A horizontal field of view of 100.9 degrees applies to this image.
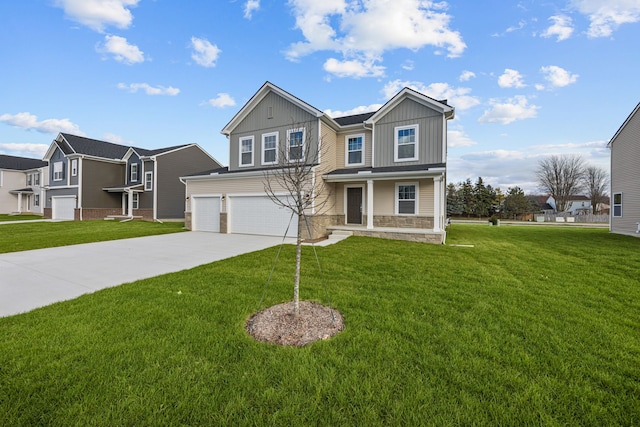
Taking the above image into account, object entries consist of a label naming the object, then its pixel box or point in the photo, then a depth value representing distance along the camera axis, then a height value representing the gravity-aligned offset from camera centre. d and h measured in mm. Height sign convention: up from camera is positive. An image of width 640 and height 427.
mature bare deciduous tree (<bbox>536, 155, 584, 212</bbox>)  42531 +6781
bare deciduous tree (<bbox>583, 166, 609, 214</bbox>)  43156 +5870
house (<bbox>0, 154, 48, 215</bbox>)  30875 +2657
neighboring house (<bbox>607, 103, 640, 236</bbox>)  14125 +2315
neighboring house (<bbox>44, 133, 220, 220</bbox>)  23531 +2957
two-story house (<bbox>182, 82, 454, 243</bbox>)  12539 +2185
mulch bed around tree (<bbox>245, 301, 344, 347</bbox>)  3354 -1561
